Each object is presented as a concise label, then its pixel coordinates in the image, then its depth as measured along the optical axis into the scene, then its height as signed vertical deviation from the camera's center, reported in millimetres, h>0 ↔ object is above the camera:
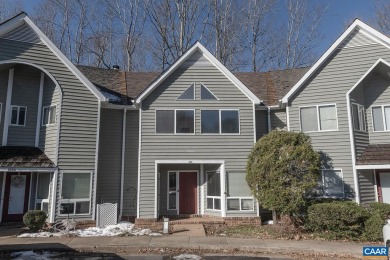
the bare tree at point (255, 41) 30000 +13595
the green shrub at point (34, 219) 12711 -1095
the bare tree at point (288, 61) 28889 +11412
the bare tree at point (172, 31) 28844 +14115
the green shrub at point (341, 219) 11992 -1053
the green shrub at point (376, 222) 11758 -1156
